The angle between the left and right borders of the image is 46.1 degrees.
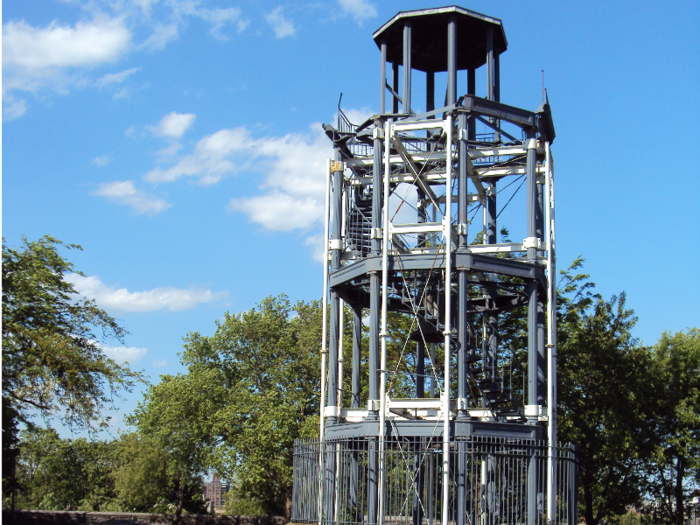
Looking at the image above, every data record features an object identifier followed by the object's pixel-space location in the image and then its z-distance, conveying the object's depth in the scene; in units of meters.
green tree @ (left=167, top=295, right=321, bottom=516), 42.53
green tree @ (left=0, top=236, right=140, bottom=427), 23.56
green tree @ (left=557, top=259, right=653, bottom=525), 34.72
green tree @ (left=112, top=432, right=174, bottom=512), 58.91
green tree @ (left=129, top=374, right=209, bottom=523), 43.81
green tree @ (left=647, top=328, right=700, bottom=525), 37.34
